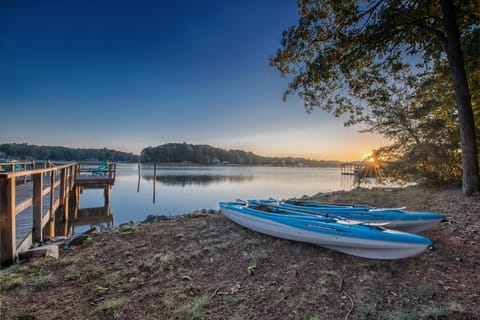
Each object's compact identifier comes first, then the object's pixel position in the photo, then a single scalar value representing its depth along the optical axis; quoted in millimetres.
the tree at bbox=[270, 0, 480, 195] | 4820
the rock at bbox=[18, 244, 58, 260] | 2826
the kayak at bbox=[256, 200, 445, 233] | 3150
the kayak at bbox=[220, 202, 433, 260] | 2352
